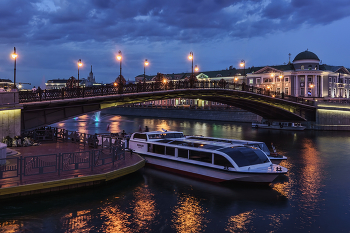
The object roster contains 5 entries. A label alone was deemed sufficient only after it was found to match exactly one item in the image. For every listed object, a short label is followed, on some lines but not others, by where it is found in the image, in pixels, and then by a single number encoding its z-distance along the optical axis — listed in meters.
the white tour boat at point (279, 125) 60.60
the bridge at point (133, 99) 29.06
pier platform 14.77
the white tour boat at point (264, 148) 23.84
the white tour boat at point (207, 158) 19.27
